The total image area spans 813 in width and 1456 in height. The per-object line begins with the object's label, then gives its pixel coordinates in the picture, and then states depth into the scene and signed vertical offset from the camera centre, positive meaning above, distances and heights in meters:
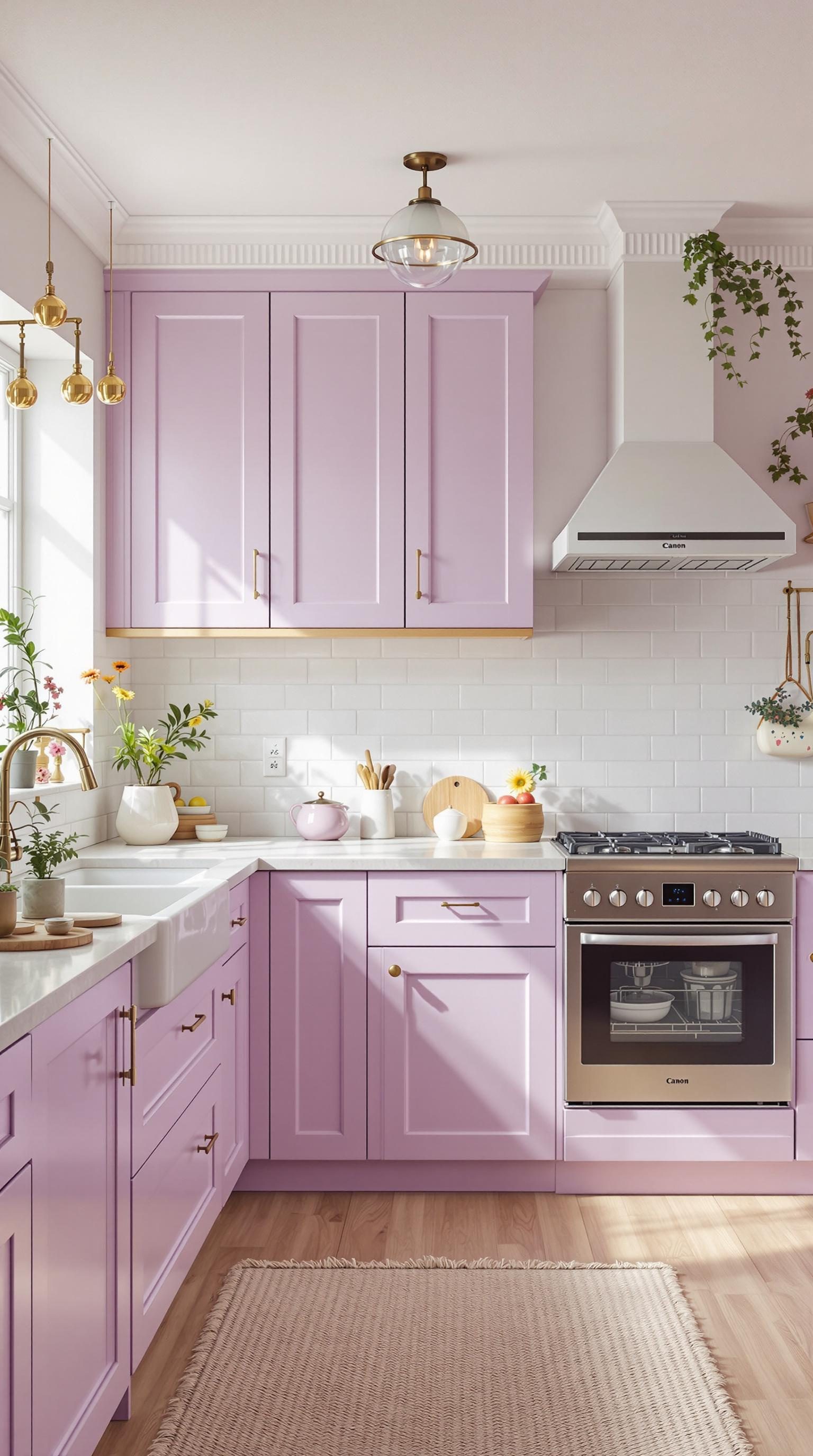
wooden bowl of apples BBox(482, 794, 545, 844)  3.53 -0.33
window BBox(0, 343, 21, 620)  3.34 +0.65
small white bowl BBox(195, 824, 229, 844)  3.56 -0.37
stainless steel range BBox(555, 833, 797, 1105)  3.19 -0.75
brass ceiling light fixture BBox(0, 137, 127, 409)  2.23 +0.72
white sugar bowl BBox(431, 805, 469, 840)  3.53 -0.34
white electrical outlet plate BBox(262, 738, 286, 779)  3.79 -0.14
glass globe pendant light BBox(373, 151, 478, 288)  2.75 +1.17
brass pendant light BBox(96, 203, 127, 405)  2.47 +0.72
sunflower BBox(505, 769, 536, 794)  3.61 -0.21
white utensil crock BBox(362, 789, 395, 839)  3.65 -0.31
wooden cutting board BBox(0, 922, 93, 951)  1.93 -0.39
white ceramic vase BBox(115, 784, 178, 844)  3.41 -0.30
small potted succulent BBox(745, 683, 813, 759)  3.69 -0.04
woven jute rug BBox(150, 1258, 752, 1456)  2.14 -1.36
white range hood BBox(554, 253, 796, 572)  3.33 +0.74
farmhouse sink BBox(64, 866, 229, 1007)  2.14 -0.46
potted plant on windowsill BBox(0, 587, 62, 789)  2.74 +0.06
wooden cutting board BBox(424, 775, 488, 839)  3.74 -0.27
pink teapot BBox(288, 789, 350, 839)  3.54 -0.33
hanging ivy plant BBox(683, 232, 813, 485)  3.39 +1.29
